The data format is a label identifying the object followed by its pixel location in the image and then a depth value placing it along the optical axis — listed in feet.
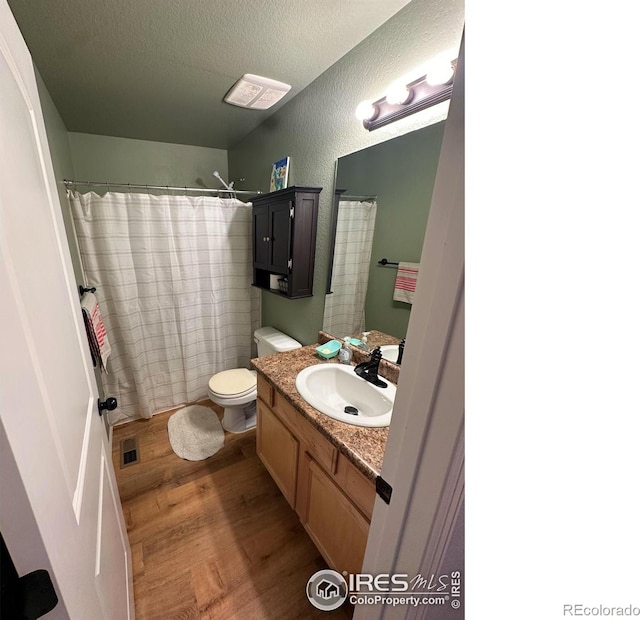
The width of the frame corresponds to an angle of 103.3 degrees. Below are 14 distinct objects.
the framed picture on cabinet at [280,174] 5.79
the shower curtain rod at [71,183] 5.16
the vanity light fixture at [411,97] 2.97
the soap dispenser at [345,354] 4.62
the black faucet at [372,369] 4.02
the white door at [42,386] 1.11
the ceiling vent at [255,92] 4.71
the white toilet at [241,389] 5.98
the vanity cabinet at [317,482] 2.99
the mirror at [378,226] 3.56
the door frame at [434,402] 1.33
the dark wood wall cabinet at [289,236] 5.05
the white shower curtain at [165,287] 5.78
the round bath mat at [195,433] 5.88
